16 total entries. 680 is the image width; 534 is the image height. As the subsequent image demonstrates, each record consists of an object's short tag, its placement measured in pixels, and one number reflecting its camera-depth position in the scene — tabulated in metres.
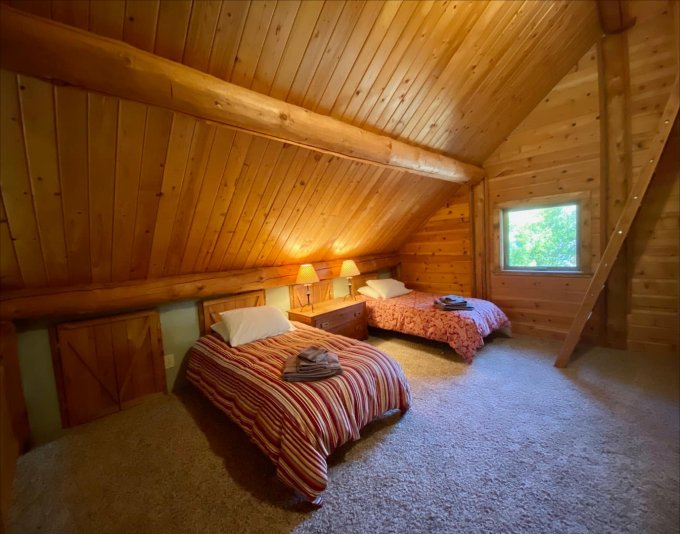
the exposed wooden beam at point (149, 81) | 1.14
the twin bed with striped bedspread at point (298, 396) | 1.53
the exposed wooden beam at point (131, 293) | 2.01
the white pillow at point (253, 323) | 2.59
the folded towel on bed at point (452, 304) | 3.39
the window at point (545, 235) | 3.38
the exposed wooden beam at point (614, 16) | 2.62
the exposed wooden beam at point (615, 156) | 3.05
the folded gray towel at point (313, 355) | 1.98
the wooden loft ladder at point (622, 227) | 2.60
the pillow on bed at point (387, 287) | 4.14
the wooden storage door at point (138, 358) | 2.44
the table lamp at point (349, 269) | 3.87
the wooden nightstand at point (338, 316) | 3.27
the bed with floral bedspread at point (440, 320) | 3.07
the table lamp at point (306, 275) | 3.33
